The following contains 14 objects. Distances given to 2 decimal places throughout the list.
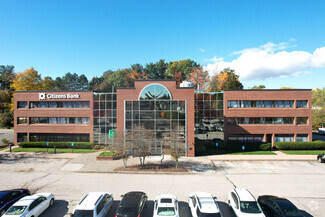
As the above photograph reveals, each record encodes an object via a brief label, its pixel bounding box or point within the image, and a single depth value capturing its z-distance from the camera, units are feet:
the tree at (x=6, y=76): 224.61
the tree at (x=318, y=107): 151.02
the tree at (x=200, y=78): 196.65
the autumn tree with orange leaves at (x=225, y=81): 175.94
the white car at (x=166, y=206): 33.73
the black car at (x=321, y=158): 76.13
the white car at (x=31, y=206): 34.01
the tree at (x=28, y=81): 161.27
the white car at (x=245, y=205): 34.36
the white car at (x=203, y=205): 32.45
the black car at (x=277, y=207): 33.65
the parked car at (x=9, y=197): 37.78
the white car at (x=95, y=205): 32.81
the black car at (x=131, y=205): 33.54
